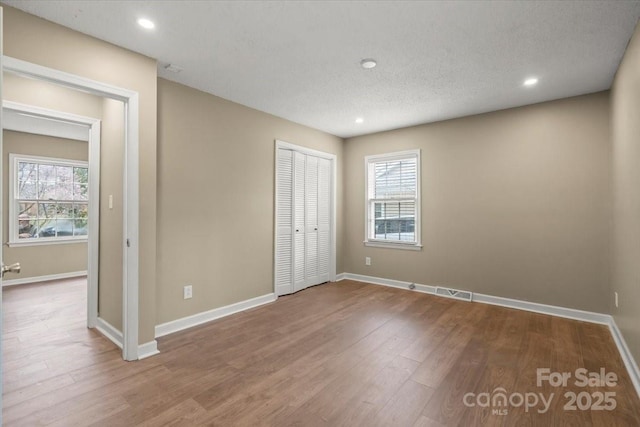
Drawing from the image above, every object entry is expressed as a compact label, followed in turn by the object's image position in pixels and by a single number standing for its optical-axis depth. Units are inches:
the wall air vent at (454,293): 168.6
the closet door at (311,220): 193.9
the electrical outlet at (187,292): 131.6
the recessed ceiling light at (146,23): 90.0
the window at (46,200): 205.8
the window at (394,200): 191.9
